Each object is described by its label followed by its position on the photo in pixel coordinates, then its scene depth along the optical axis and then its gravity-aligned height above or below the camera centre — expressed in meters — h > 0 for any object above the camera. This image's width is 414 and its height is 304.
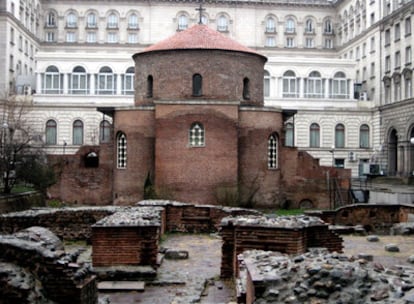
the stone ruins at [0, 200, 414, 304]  7.79 -1.55
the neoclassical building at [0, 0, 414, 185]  52.97 +8.10
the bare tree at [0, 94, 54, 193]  31.09 +0.40
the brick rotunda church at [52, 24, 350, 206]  29.34 +1.03
